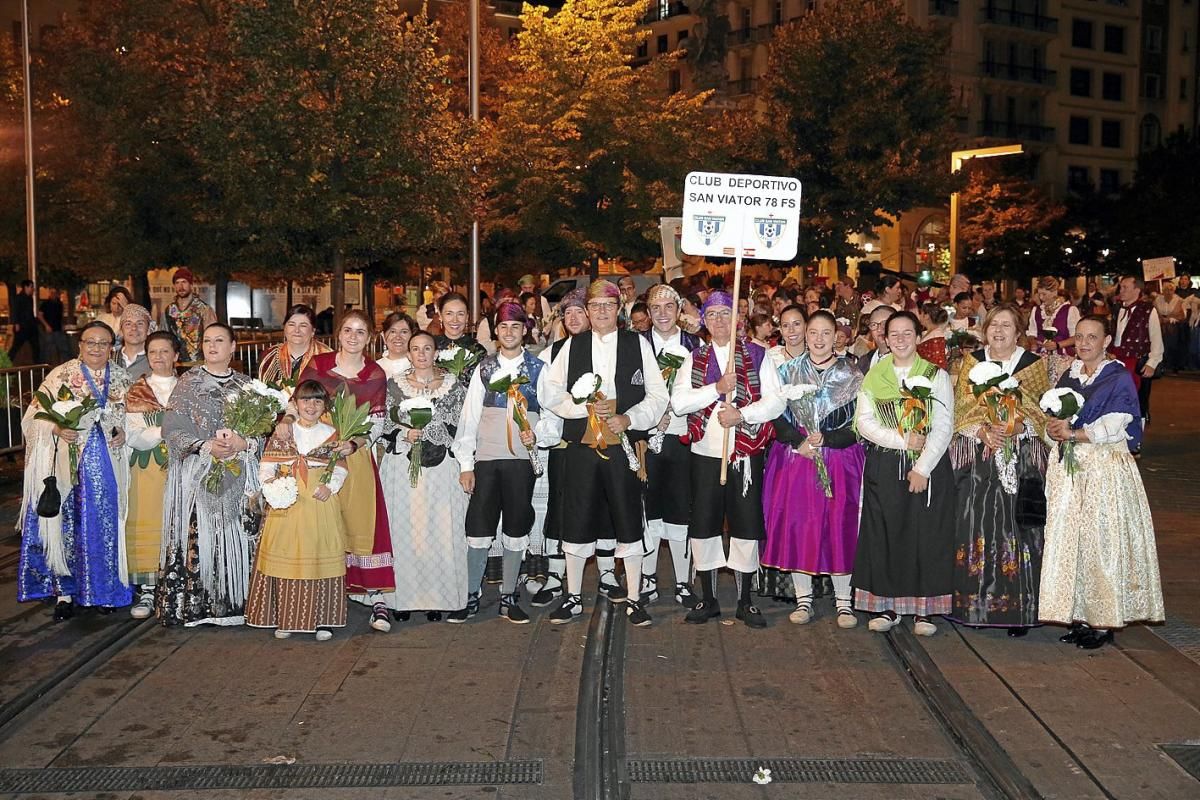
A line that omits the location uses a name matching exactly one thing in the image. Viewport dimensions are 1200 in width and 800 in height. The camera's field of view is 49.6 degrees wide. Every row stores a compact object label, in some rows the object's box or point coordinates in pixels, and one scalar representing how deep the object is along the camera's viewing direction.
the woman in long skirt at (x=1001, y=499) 7.93
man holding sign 8.30
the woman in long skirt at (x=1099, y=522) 7.70
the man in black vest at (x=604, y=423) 8.20
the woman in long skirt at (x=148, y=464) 8.50
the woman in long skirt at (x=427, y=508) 8.35
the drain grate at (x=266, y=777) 5.60
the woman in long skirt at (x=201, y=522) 8.21
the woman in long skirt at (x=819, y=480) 8.31
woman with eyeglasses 8.55
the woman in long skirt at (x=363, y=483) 8.25
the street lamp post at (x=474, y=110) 18.53
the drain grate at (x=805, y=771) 5.67
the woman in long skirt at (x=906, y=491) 7.97
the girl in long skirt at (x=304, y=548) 7.92
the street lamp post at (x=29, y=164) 28.02
